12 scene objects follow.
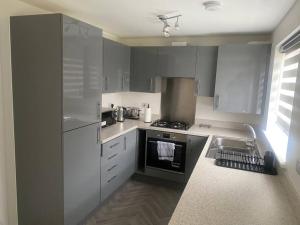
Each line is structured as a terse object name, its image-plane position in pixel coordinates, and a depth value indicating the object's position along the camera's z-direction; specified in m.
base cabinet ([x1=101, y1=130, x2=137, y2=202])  2.64
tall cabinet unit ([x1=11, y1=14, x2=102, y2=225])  1.88
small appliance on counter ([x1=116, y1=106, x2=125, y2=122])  3.54
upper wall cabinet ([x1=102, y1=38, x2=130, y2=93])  2.87
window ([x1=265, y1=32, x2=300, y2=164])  1.93
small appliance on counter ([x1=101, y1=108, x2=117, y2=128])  3.06
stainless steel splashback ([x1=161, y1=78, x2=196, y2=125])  3.60
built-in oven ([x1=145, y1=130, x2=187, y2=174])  3.20
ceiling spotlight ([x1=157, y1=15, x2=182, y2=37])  2.42
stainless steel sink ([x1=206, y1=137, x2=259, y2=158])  2.54
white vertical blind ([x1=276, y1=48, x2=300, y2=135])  1.94
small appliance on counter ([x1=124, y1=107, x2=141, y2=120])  3.86
